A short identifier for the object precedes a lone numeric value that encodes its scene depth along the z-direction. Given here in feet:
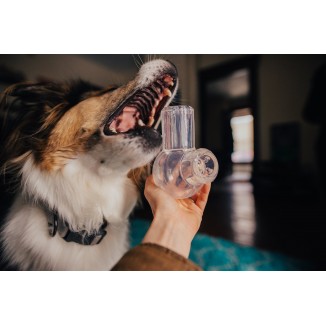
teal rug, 3.77
